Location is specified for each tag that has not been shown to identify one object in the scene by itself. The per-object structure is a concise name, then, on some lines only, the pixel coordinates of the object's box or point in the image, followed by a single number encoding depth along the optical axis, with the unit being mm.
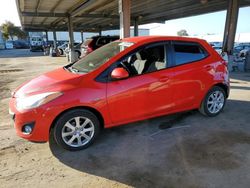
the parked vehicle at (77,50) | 20792
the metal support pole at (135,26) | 19225
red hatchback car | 3295
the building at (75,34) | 46006
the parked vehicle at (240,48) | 18123
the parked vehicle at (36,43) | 39156
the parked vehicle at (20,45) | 53175
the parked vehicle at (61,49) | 28356
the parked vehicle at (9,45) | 51844
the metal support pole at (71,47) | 18641
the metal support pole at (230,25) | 10578
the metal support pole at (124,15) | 8031
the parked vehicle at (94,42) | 14188
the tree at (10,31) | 64625
